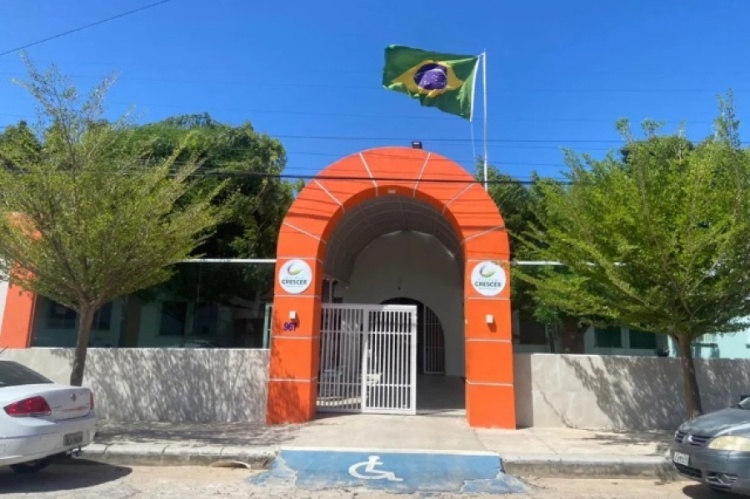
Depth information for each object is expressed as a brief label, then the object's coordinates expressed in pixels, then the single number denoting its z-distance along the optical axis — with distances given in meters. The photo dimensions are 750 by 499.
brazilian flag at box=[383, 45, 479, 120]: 13.42
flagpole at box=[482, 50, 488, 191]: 15.09
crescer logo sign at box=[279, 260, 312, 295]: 10.56
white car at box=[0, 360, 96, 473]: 5.92
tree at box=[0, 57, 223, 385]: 8.12
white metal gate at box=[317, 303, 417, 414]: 11.05
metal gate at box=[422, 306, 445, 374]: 18.83
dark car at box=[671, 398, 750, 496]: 5.51
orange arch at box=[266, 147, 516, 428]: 10.04
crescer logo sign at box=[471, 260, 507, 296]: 10.36
